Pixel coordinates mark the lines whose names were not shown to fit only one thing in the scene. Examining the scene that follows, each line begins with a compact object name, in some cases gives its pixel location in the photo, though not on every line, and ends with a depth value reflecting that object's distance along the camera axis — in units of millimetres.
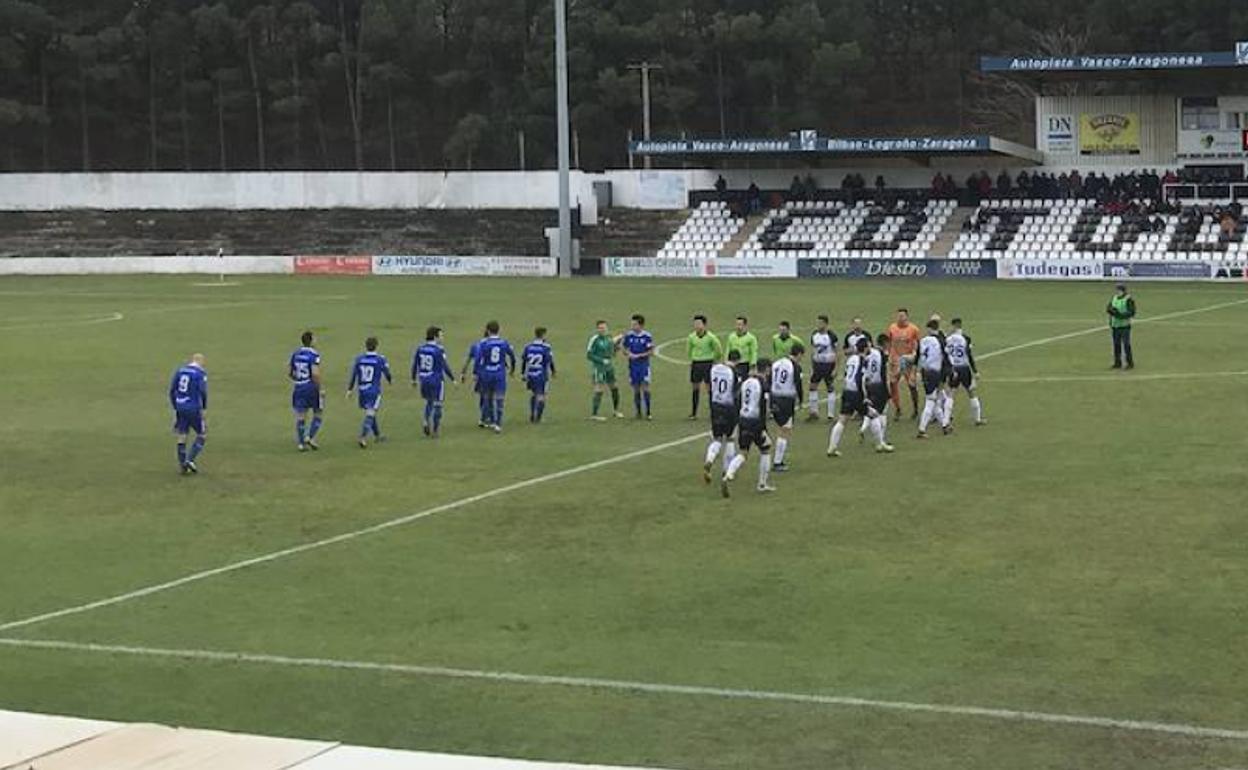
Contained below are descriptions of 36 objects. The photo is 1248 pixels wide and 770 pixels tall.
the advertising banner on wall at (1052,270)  67750
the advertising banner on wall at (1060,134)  75438
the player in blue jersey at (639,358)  29719
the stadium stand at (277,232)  85062
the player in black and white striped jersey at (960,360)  27109
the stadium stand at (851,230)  74625
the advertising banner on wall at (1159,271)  66125
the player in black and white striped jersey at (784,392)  23266
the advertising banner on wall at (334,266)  81750
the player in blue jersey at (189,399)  24516
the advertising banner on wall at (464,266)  79375
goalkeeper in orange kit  29141
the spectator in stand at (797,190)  81812
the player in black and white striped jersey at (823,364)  29062
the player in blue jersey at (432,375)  27547
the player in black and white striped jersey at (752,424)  21547
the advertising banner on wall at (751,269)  74000
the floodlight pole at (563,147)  70812
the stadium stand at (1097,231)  67938
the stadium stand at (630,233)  80938
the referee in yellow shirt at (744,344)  28797
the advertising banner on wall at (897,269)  70125
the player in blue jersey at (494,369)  28547
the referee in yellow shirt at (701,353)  29625
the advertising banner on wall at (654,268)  76250
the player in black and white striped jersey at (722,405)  22062
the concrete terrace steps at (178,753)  10242
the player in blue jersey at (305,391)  26172
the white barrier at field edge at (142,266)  83312
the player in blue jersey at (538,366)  29250
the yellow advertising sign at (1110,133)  74312
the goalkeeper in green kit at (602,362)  29672
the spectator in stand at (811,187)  81500
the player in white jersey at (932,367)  26562
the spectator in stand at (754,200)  81688
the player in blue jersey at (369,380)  26812
